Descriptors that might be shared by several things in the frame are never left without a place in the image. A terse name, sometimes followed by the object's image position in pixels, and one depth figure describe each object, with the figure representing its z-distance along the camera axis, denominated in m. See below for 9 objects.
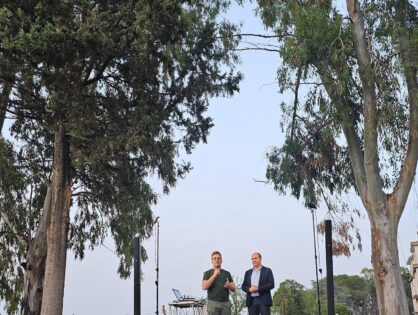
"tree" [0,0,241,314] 10.27
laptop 12.98
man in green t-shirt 7.87
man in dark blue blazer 7.92
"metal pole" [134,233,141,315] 8.71
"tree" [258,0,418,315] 12.13
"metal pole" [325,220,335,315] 8.66
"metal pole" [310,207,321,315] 11.09
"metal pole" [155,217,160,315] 10.15
